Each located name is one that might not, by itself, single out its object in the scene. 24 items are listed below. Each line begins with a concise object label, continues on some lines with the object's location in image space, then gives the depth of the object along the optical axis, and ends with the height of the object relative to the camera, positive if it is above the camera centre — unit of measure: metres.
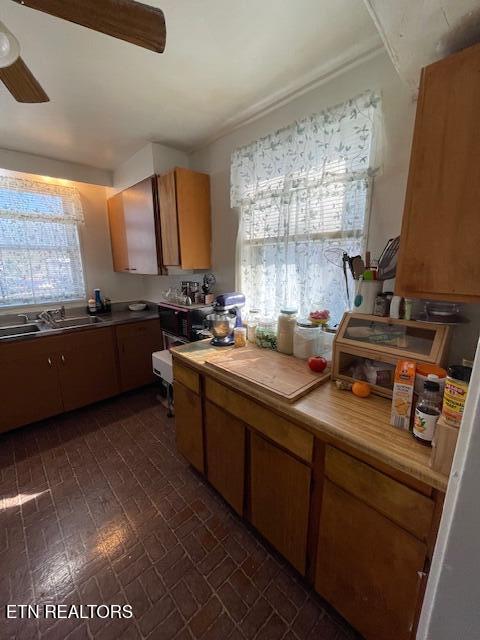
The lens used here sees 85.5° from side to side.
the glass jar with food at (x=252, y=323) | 1.74 -0.36
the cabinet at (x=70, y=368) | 2.04 -0.87
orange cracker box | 0.86 -0.41
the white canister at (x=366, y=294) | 1.21 -0.12
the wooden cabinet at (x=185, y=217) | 2.08 +0.42
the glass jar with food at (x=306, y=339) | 1.43 -0.38
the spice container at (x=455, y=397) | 0.67 -0.33
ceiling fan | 0.79 +0.79
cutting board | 1.12 -0.50
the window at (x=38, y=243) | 2.42 +0.25
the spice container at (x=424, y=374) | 0.85 -0.34
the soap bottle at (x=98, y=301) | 2.89 -0.35
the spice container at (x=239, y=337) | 1.69 -0.44
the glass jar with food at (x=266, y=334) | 1.64 -0.41
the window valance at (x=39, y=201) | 2.38 +0.65
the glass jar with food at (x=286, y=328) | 1.53 -0.35
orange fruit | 1.09 -0.50
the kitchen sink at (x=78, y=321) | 2.61 -0.53
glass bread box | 1.01 -0.32
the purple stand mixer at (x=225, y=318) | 1.72 -0.33
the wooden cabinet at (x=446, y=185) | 0.70 +0.24
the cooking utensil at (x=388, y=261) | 1.18 +0.04
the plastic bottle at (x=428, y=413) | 0.78 -0.43
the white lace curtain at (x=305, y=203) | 1.34 +0.39
